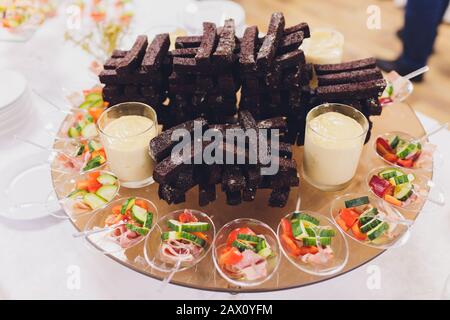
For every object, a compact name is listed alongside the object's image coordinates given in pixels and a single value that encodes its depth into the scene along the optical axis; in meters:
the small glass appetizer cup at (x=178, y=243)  0.49
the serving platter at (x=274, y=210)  0.48
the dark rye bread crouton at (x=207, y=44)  0.54
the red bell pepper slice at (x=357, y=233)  0.51
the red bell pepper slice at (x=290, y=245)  0.49
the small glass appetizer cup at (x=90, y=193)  0.56
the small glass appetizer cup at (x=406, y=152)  0.60
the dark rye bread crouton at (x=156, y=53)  0.57
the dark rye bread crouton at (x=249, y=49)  0.54
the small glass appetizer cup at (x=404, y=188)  0.55
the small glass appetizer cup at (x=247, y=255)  0.47
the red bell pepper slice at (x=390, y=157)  0.61
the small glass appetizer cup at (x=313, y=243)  0.48
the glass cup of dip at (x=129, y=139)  0.56
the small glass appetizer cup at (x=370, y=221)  0.51
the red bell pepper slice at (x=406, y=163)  0.60
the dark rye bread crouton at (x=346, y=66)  0.62
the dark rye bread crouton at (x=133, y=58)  0.57
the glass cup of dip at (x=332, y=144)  0.54
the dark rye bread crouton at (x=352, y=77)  0.60
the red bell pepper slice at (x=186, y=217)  0.53
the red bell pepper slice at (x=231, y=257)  0.48
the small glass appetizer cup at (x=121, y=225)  0.51
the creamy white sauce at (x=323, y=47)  0.69
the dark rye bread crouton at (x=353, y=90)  0.58
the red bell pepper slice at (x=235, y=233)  0.51
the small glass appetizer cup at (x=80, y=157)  0.61
